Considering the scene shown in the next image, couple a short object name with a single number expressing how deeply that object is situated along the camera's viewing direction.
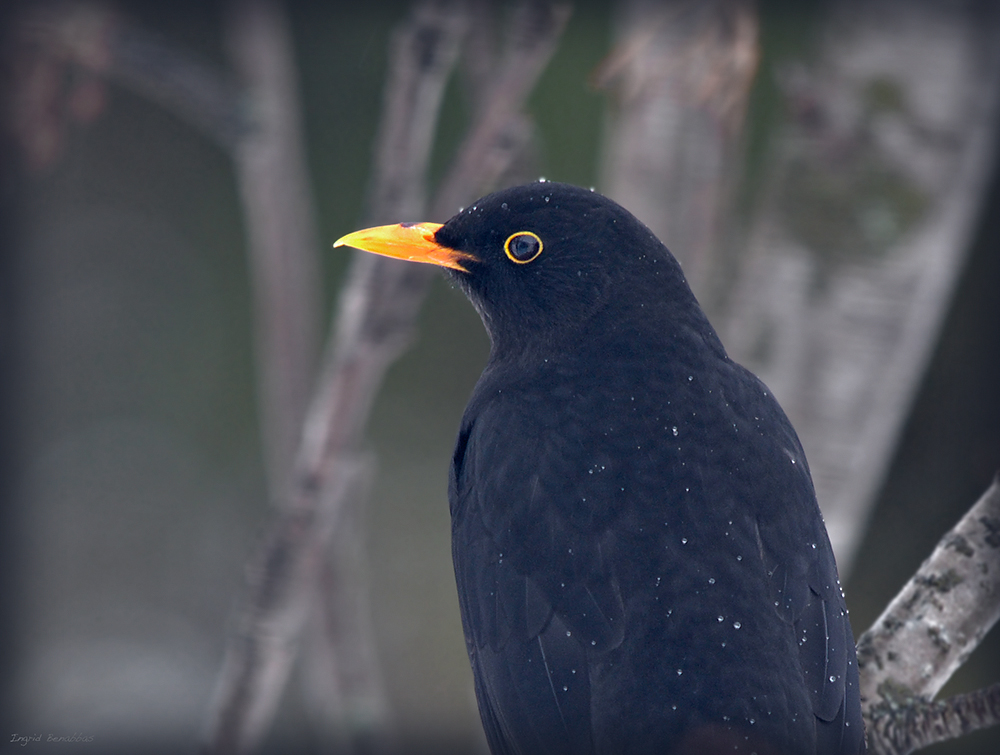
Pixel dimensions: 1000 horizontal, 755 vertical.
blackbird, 5.23
